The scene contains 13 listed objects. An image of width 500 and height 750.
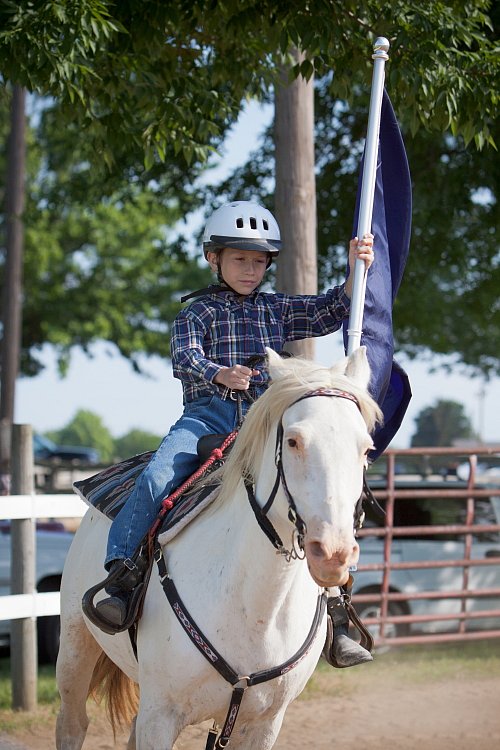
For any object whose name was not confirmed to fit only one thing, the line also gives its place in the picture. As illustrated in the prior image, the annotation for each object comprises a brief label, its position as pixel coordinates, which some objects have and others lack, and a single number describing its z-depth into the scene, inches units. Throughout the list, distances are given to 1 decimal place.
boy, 323.6
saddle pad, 359.9
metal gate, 709.3
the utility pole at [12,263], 1439.5
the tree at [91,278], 2149.4
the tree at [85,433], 7578.7
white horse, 249.8
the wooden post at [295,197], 622.2
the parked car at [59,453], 2967.3
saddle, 313.0
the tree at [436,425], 4734.3
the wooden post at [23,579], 570.3
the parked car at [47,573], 731.4
